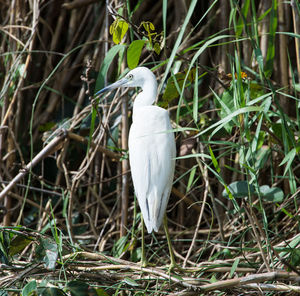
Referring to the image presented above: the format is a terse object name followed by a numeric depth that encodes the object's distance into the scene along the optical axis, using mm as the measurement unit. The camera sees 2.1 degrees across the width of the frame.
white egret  17614
